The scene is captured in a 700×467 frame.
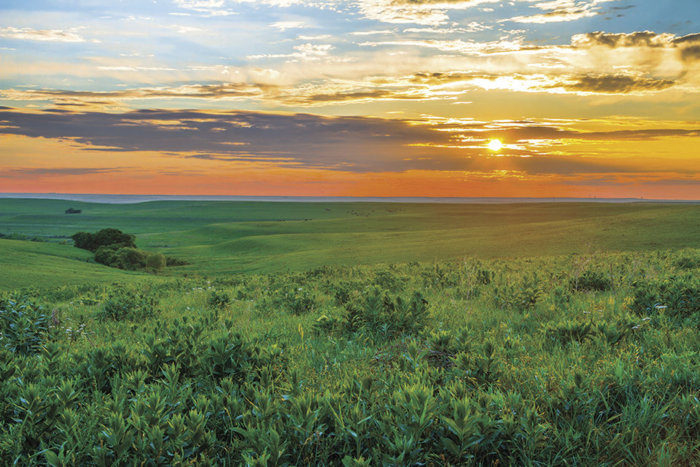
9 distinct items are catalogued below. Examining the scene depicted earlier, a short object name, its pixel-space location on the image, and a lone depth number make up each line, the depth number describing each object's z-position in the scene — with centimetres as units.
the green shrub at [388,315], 726
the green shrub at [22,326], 685
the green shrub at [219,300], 1144
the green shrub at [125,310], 999
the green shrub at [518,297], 919
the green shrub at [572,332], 627
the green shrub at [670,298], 755
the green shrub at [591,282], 1147
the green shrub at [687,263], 1566
